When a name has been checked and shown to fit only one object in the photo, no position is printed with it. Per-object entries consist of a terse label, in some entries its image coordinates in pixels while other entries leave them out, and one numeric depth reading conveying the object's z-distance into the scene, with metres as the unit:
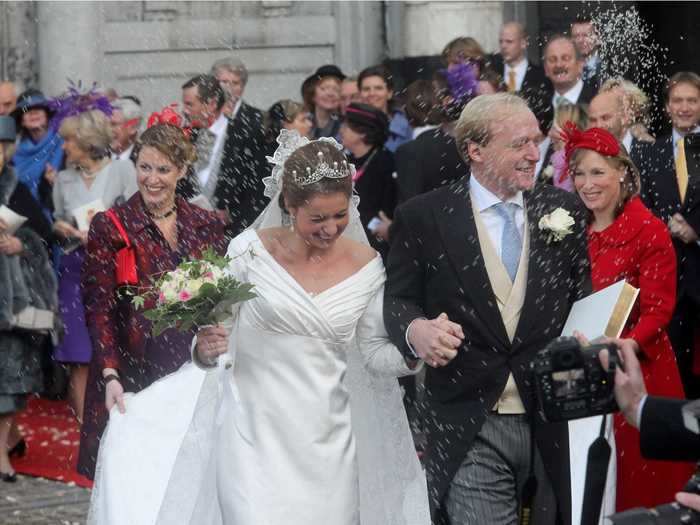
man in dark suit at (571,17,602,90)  12.52
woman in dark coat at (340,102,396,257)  12.01
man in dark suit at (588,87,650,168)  10.55
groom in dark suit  6.58
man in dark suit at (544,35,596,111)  12.06
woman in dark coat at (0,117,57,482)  11.57
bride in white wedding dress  6.81
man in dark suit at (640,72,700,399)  10.00
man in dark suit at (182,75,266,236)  12.11
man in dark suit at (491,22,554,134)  12.41
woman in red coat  8.20
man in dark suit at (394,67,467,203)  10.77
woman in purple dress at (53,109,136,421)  12.58
